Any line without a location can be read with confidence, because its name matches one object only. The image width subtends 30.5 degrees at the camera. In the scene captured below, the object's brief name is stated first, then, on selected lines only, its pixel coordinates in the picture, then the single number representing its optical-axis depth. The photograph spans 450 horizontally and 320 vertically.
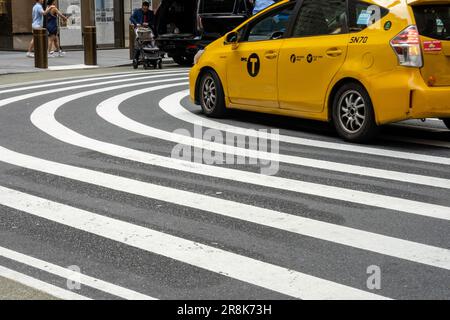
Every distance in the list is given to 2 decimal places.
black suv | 21.03
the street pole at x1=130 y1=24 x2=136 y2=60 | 23.13
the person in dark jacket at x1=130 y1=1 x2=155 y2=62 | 24.17
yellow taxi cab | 8.41
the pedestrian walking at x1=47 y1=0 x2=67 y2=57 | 24.77
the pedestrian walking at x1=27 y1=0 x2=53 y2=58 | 24.03
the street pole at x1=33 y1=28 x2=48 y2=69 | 20.14
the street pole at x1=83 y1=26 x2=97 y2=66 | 21.66
